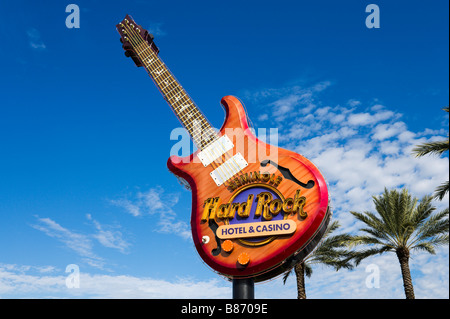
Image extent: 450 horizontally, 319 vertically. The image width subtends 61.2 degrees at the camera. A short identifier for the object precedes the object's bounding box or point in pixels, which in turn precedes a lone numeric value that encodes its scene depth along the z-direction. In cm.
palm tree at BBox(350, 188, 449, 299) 1722
